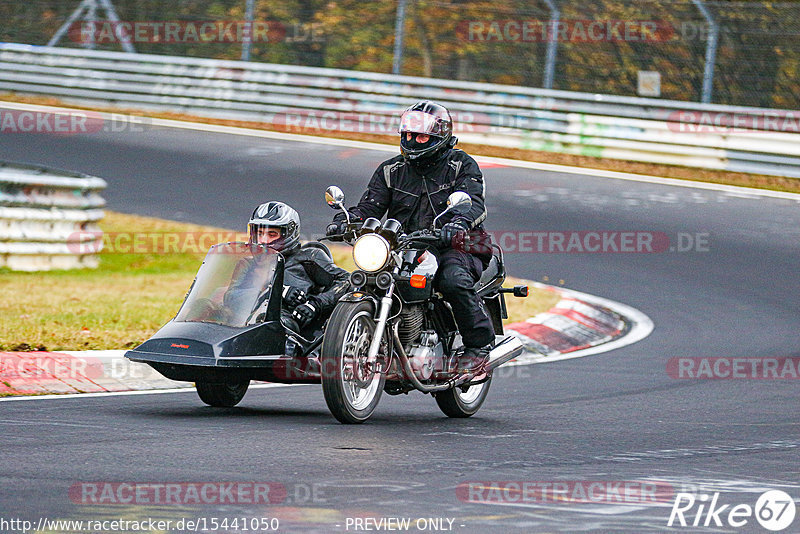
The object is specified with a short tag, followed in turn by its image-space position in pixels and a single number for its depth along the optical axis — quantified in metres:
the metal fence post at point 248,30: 25.73
